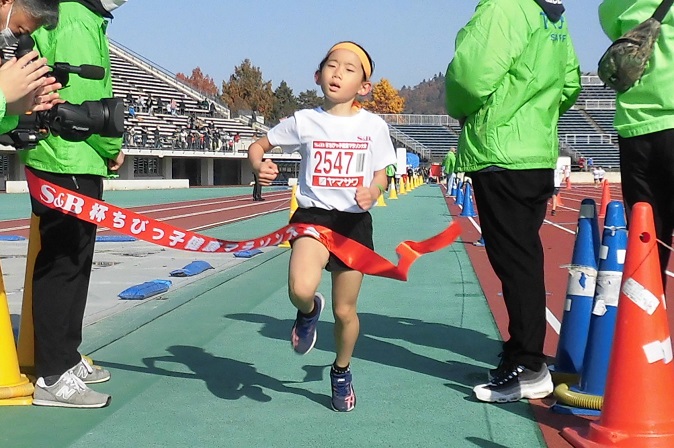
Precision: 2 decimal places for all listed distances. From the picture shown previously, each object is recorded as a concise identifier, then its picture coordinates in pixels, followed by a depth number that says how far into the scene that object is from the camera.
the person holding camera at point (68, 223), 4.25
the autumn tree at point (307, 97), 138.75
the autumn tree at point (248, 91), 119.69
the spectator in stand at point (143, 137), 54.19
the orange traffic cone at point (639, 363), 3.48
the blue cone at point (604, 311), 4.24
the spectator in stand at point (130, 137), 52.19
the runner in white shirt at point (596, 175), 50.06
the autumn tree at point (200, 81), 130.00
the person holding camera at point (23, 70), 3.31
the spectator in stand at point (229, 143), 62.29
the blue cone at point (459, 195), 28.90
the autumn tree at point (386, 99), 143.00
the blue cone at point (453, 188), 38.00
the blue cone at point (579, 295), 4.81
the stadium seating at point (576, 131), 84.44
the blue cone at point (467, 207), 21.38
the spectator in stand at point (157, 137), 55.12
